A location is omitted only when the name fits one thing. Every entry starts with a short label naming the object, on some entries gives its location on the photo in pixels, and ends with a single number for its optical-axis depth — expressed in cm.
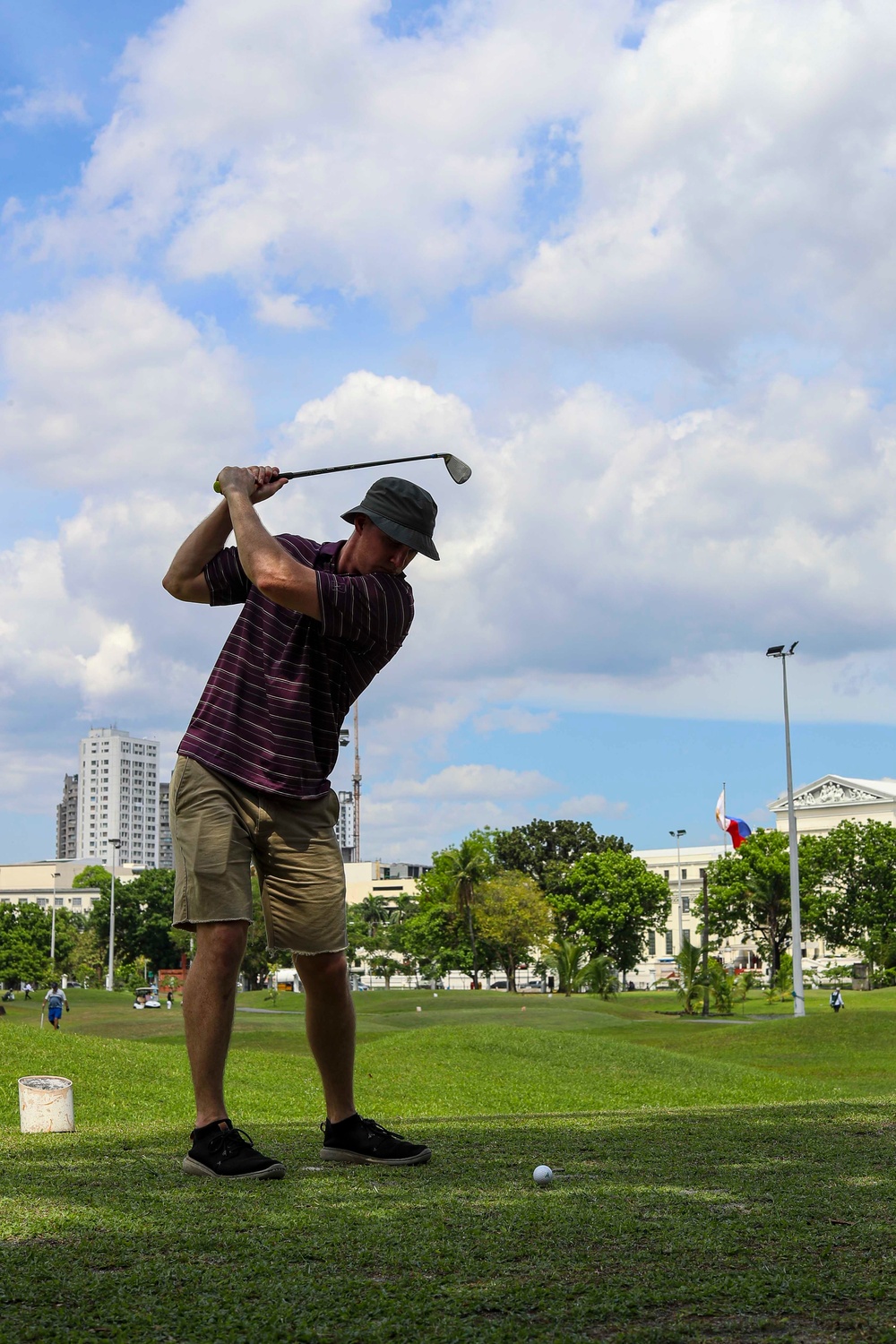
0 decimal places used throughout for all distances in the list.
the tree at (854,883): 7794
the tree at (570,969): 5634
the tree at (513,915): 7675
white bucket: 748
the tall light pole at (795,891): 4330
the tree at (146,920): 10519
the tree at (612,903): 8425
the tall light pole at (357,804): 16762
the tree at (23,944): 8525
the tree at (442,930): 8100
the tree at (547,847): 9000
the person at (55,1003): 3653
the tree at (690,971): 4912
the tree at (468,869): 7794
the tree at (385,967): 11875
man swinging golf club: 449
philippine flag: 5679
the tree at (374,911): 15475
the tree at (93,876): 13875
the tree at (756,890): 7856
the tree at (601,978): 6050
